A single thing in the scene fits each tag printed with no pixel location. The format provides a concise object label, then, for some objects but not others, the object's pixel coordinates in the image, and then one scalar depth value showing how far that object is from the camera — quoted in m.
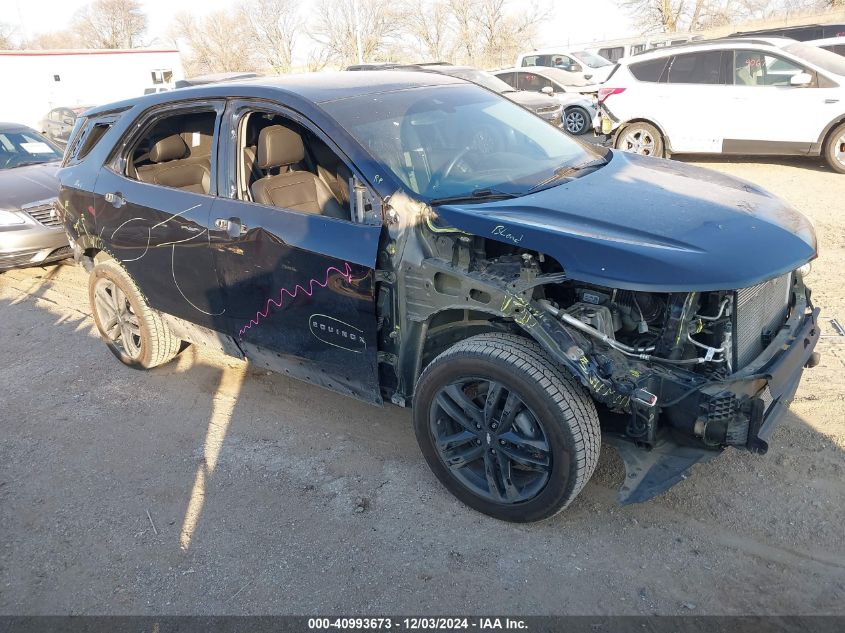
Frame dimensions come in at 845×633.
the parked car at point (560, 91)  12.49
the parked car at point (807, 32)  14.91
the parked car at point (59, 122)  17.59
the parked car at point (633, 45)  21.21
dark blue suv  2.60
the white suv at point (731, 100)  8.70
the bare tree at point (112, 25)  54.56
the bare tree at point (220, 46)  45.56
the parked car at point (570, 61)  17.66
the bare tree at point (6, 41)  52.34
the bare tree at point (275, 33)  43.81
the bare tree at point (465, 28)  39.09
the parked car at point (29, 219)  6.77
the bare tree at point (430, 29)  40.19
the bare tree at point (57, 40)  56.53
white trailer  22.78
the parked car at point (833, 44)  11.59
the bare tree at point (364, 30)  40.03
